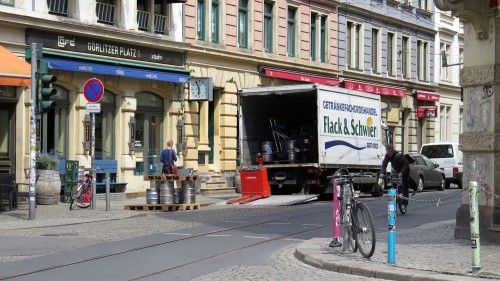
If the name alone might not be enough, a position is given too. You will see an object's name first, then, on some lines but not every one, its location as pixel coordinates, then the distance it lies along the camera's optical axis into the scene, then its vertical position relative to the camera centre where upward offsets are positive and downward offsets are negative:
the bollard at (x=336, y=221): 13.27 -1.00
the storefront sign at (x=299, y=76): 35.16 +3.41
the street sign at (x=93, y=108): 21.58 +1.19
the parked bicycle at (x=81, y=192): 22.97 -0.99
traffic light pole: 18.89 +0.60
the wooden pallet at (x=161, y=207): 23.12 -1.39
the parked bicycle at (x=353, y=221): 12.12 -0.95
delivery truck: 26.00 +0.67
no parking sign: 21.78 +1.65
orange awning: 20.73 +2.01
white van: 37.41 -0.08
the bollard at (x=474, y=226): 10.46 -0.86
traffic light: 19.06 +1.39
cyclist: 21.28 -0.22
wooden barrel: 23.52 -0.87
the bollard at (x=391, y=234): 11.30 -1.02
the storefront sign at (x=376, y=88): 41.38 +3.42
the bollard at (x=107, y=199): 22.19 -1.12
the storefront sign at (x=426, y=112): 47.75 +2.45
